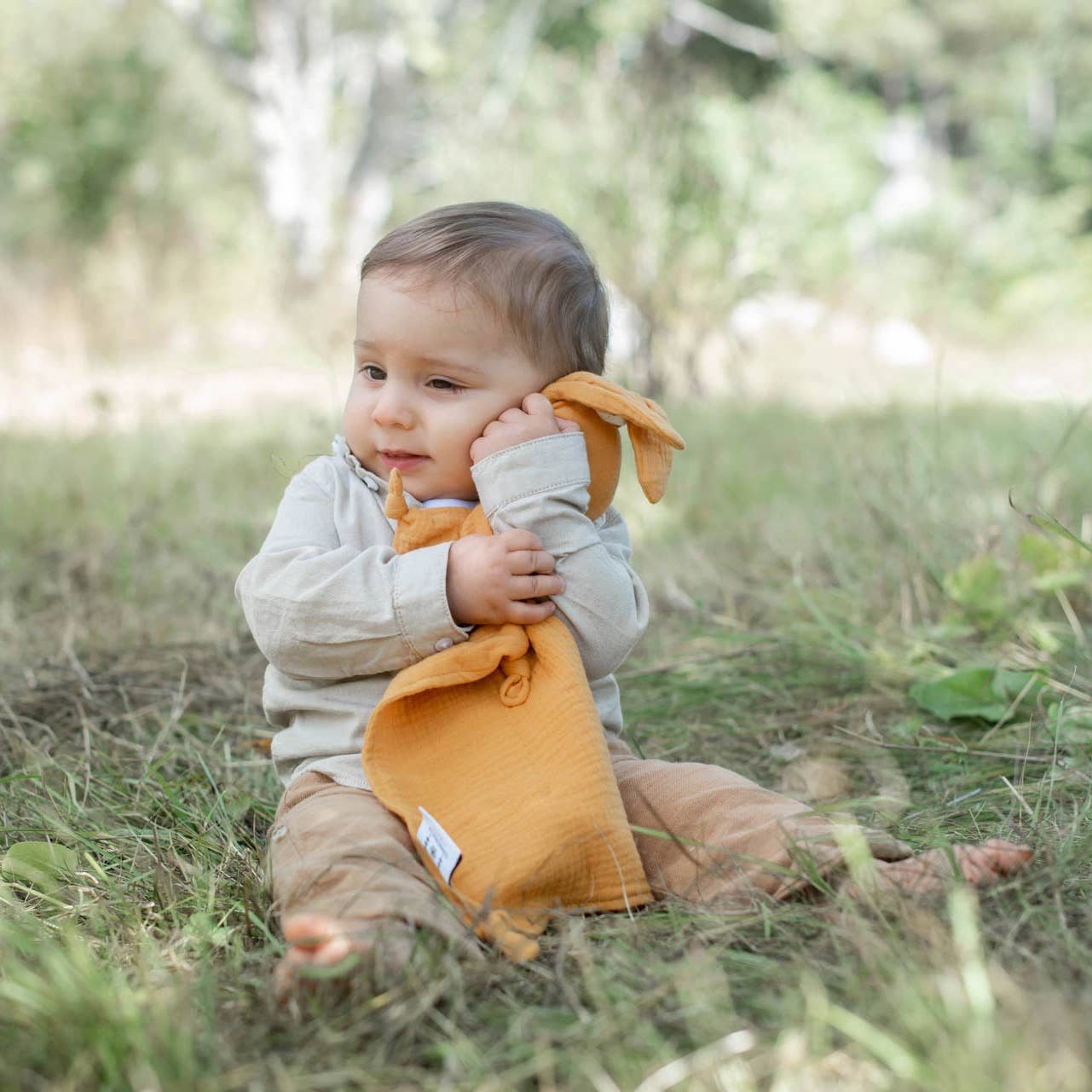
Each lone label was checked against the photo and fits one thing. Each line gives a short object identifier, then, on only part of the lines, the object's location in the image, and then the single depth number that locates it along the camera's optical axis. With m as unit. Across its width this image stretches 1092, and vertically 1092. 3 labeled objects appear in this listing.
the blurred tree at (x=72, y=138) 18.39
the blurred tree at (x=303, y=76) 14.81
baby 1.59
